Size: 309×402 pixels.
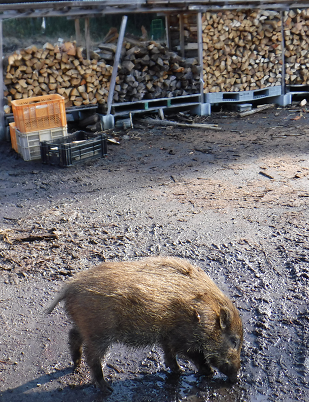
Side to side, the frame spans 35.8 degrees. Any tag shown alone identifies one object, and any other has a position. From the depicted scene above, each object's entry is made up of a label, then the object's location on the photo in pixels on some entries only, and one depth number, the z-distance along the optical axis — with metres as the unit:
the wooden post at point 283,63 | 11.17
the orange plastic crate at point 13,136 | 8.06
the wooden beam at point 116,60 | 9.37
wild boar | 2.76
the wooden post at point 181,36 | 10.76
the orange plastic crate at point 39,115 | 7.40
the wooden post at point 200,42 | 10.24
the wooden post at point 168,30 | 11.11
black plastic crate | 7.36
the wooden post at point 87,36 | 9.21
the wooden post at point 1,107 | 8.28
